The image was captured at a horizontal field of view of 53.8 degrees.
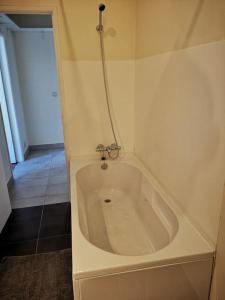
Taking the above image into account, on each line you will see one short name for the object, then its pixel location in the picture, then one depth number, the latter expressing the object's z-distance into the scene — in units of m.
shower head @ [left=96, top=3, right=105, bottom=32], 2.09
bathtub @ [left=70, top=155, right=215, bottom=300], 1.12
